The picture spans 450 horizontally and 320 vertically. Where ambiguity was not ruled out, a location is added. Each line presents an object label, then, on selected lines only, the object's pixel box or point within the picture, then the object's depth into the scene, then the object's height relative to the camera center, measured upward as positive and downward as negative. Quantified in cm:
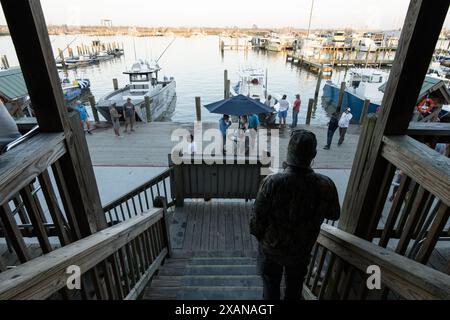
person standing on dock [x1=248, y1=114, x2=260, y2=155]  1009 -352
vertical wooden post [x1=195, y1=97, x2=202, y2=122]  1466 -414
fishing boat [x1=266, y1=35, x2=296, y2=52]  6353 -340
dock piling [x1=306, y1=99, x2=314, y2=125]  1398 -396
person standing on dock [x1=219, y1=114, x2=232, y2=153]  990 -332
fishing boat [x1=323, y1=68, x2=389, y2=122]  1835 -421
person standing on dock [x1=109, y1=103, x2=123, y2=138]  1105 -370
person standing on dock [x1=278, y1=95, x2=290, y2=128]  1284 -365
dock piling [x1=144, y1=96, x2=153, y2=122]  1454 -406
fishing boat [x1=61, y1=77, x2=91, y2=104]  2059 -482
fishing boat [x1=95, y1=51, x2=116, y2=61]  4888 -528
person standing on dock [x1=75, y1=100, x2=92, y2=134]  1111 -355
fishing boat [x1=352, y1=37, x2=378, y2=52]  4411 -263
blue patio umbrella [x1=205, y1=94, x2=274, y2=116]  871 -241
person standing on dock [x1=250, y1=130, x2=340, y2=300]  183 -120
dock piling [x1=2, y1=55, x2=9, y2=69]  2994 -389
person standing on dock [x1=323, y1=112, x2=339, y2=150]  981 -334
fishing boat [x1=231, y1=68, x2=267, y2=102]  1806 -387
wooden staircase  304 -304
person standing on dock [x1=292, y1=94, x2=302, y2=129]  1287 -351
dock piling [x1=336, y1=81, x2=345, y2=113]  1923 -438
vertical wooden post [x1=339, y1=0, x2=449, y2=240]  163 -47
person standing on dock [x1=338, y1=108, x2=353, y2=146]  1057 -343
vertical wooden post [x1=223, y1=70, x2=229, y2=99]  1994 -436
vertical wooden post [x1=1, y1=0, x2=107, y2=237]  154 -48
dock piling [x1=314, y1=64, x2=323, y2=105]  2000 -437
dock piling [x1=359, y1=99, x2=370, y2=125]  1461 -385
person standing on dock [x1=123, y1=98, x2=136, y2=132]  1164 -363
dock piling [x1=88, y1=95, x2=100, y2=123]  1357 -389
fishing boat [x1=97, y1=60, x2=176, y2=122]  1466 -397
